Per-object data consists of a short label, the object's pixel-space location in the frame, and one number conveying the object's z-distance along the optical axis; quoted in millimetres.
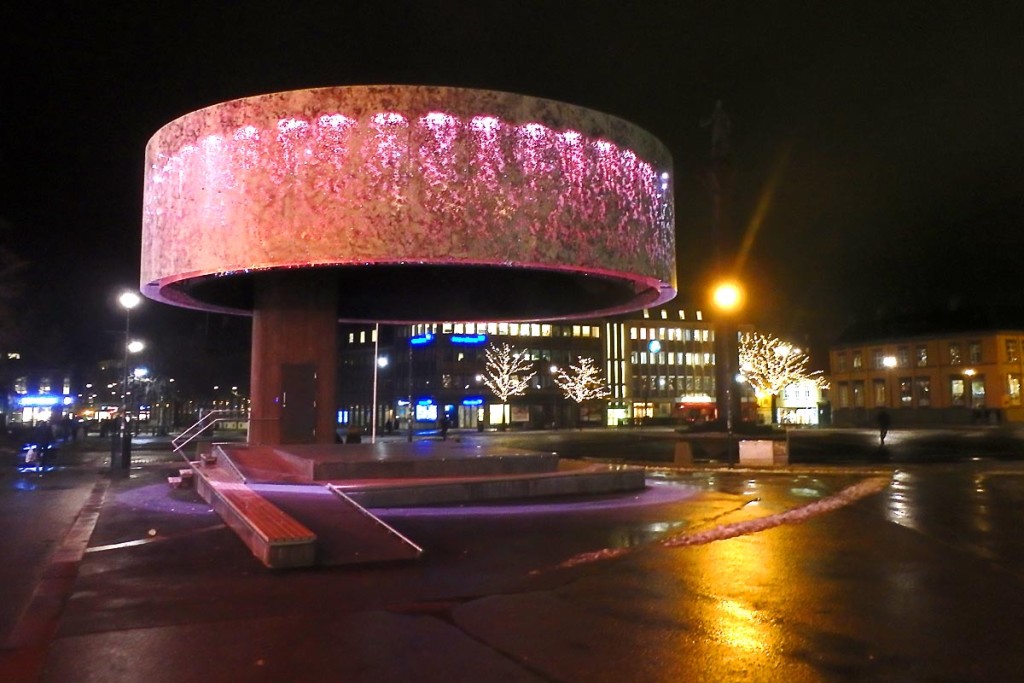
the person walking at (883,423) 41450
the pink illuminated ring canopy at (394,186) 18172
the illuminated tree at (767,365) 71812
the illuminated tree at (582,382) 91375
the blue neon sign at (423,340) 81800
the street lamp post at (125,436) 26688
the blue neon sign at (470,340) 88856
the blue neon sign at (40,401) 66500
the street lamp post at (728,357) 38344
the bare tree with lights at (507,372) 84769
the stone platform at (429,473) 16312
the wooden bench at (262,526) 10219
